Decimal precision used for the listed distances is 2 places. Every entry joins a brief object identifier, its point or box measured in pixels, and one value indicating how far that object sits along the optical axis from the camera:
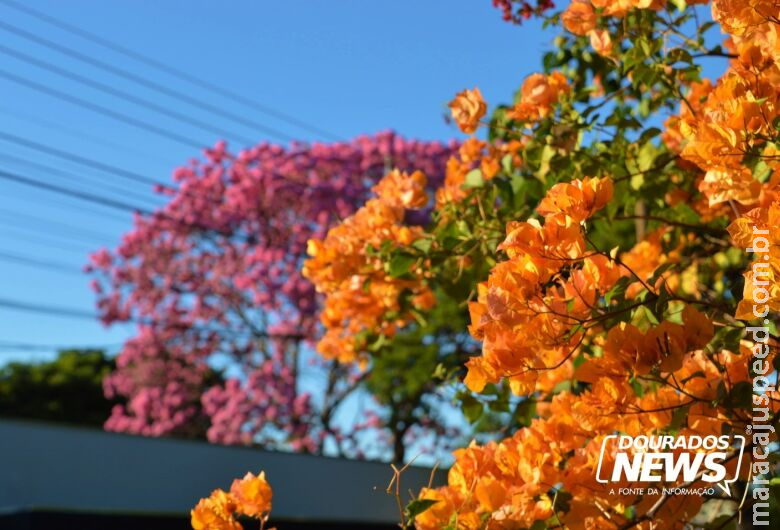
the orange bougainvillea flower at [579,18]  2.03
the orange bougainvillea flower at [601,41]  2.01
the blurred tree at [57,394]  17.19
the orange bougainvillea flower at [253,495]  1.59
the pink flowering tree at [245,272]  10.96
